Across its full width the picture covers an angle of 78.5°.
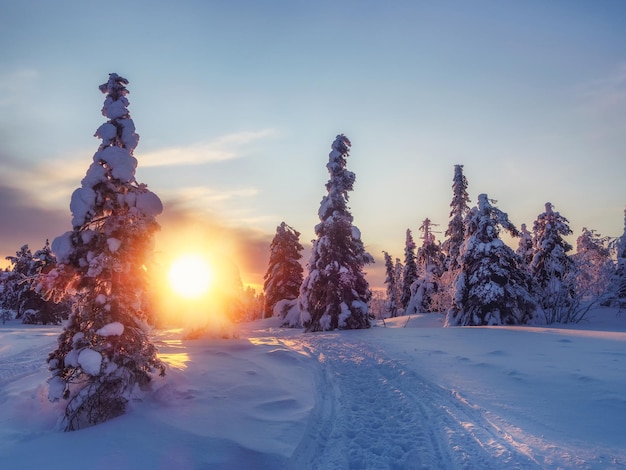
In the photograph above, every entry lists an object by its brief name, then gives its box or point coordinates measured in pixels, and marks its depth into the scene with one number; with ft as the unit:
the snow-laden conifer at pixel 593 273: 86.63
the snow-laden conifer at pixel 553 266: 84.17
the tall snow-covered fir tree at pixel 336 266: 82.94
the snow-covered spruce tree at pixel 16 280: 126.21
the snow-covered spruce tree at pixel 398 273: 224.25
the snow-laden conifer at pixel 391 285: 203.00
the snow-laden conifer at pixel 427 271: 141.18
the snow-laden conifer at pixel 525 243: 141.28
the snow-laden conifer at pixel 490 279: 75.41
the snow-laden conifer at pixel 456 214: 114.73
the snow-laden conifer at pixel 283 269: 129.39
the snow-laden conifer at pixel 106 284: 23.45
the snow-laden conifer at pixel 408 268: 170.91
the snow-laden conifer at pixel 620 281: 91.72
